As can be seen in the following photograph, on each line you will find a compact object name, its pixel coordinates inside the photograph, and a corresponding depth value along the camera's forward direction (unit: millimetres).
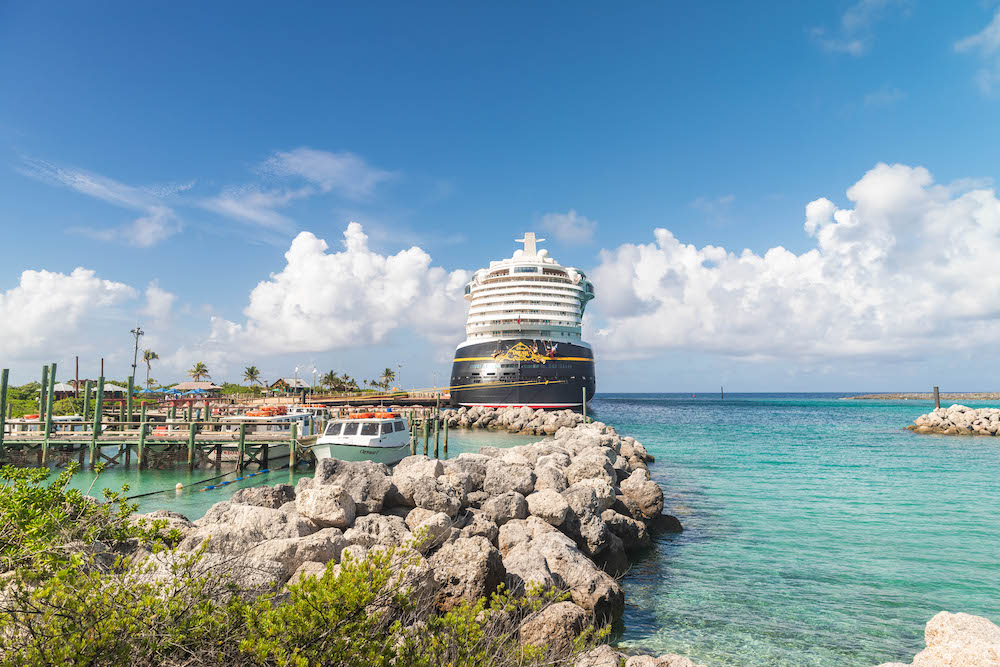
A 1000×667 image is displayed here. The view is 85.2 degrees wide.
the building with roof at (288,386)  78388
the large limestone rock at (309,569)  6914
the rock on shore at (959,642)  5762
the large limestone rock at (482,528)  9688
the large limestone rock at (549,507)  11031
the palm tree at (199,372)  93500
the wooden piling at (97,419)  23797
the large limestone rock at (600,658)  5961
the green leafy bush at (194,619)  3988
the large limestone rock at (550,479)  13680
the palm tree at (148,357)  77375
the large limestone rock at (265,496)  11312
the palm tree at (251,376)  106312
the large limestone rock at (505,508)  11117
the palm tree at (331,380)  99938
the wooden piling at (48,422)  24891
